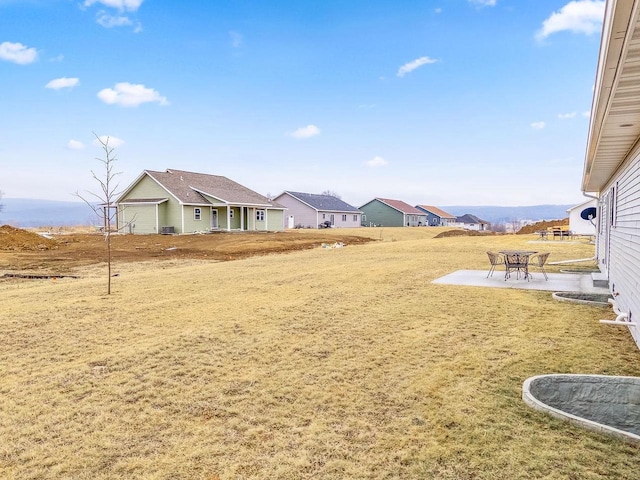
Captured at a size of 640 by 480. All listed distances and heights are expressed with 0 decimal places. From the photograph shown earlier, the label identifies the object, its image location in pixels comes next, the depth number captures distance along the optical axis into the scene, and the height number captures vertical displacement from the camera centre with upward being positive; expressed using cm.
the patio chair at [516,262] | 1034 -91
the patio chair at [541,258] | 1046 -82
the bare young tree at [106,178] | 993 +133
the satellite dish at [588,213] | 1822 +66
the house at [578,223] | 3097 +34
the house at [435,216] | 6956 +217
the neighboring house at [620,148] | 264 +126
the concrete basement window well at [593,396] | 383 -167
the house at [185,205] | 3155 +204
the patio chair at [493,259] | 1079 -86
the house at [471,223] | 7919 +103
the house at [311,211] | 4712 +222
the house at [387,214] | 5662 +214
